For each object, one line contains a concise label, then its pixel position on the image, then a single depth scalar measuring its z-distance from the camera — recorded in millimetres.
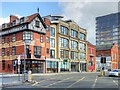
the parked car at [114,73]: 18300
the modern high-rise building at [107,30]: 73267
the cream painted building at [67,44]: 28853
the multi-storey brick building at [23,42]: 24769
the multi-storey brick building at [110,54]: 44188
